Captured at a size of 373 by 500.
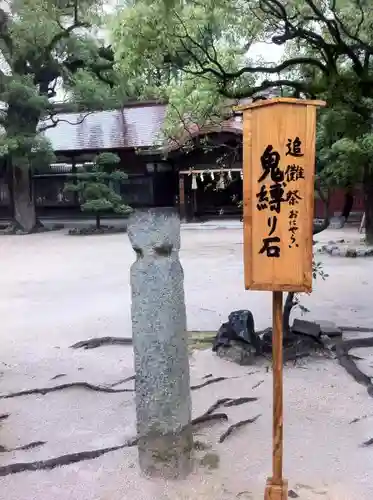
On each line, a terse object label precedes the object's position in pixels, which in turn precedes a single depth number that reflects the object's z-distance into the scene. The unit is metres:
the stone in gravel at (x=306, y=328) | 5.59
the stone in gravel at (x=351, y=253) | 12.14
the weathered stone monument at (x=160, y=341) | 3.24
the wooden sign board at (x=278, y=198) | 2.88
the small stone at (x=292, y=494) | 3.13
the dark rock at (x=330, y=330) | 5.98
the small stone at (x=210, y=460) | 3.48
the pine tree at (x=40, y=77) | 17.00
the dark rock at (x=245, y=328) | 5.43
